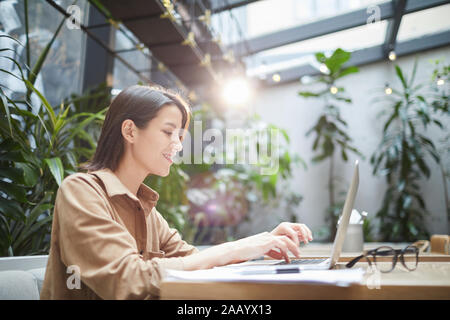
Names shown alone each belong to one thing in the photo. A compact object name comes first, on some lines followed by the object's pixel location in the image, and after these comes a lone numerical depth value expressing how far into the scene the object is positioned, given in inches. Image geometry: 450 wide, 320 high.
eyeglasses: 29.1
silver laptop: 24.7
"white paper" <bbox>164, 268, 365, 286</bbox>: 19.6
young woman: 24.4
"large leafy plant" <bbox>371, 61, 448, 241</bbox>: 172.2
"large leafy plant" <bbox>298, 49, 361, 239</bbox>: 182.4
